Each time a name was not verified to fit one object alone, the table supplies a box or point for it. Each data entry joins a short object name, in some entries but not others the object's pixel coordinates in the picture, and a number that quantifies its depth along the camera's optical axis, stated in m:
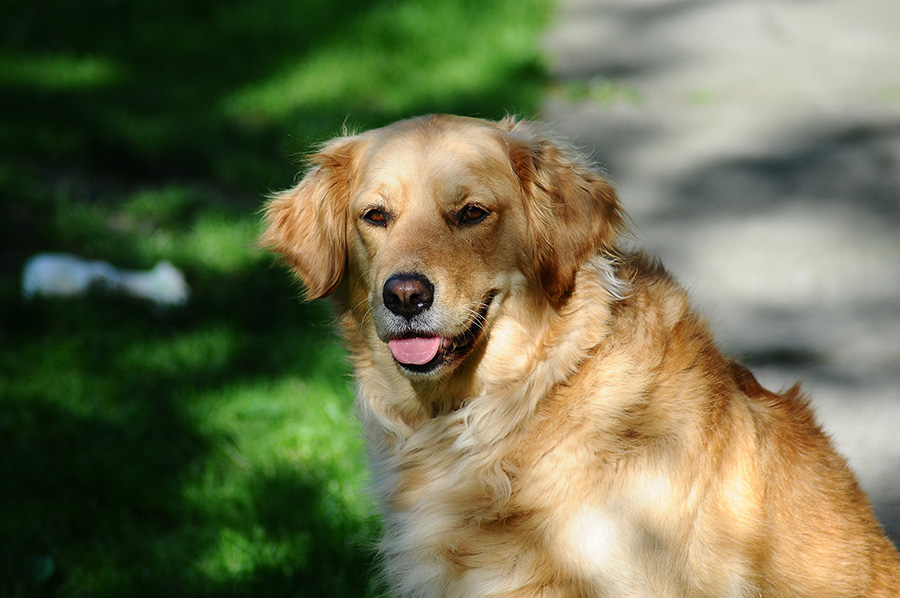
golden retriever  4.79
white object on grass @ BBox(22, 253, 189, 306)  9.95
